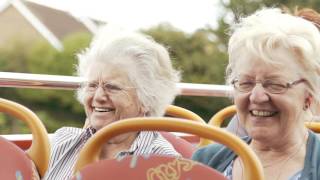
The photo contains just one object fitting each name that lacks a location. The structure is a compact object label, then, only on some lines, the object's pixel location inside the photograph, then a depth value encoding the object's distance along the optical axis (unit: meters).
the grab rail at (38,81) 2.02
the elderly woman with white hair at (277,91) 1.39
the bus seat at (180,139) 1.64
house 19.66
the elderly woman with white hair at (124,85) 1.69
